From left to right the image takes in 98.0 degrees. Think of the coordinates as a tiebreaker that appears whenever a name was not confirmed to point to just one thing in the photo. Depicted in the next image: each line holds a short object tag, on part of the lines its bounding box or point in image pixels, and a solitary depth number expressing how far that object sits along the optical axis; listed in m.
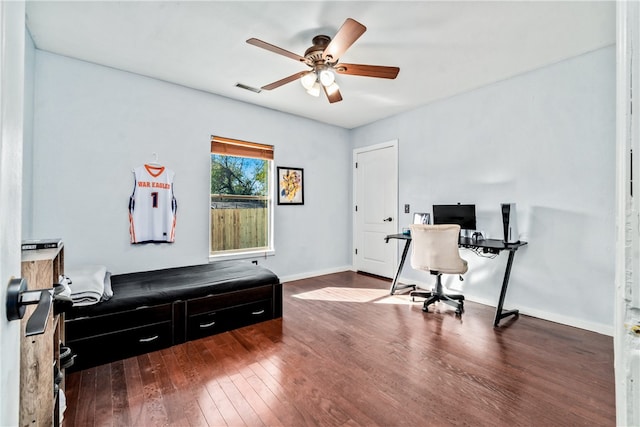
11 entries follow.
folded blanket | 2.04
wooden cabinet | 0.92
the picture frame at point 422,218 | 3.76
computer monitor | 3.37
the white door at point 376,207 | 4.54
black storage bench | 2.05
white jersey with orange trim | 3.10
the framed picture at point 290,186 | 4.31
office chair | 2.97
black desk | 2.81
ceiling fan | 2.06
